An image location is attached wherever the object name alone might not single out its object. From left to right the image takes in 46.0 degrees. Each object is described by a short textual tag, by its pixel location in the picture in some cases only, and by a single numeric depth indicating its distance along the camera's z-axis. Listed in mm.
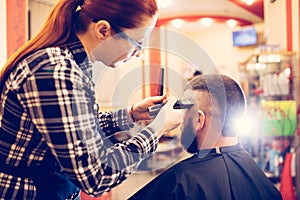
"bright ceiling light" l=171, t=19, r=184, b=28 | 8238
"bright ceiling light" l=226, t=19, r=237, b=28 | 8523
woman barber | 869
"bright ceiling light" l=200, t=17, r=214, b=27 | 8250
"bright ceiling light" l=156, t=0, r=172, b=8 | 6791
